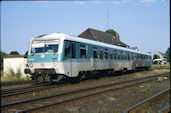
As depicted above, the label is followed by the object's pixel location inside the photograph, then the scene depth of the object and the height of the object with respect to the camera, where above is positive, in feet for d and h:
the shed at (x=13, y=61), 77.26 +0.13
